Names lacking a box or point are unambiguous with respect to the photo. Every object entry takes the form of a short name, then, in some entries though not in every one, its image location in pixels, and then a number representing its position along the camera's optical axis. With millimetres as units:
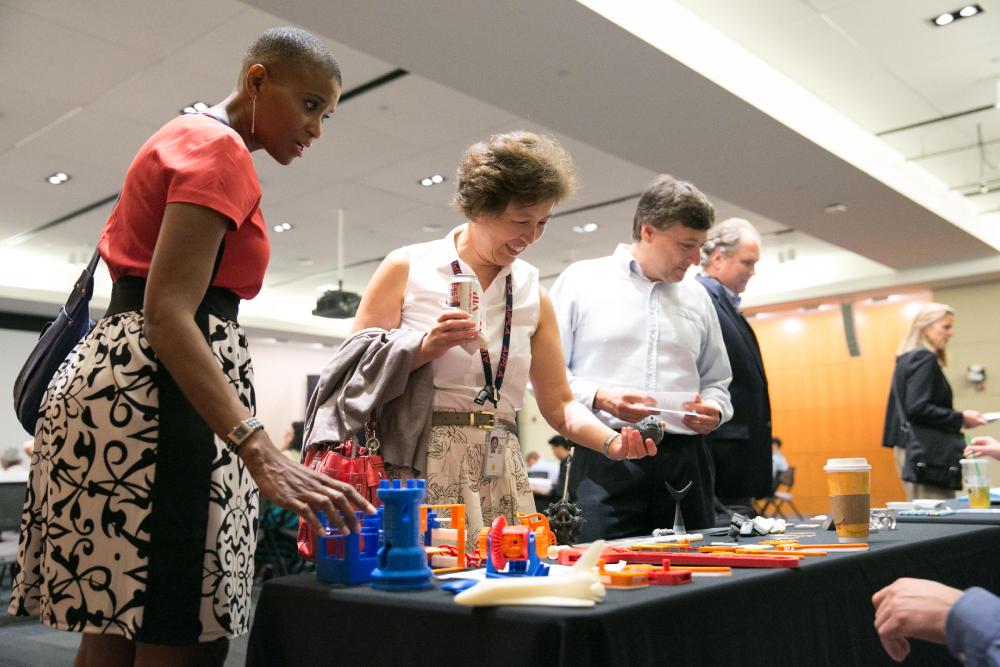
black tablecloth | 844
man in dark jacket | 2633
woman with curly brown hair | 1607
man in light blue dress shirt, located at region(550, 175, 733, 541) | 2166
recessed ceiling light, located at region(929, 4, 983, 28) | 5188
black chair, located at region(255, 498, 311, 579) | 5859
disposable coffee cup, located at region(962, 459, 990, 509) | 2527
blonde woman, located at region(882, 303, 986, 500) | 4637
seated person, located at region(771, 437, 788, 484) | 10534
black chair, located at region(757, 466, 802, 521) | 10592
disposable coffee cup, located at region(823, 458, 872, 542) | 1568
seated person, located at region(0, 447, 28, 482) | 6911
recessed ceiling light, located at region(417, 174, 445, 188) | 7395
